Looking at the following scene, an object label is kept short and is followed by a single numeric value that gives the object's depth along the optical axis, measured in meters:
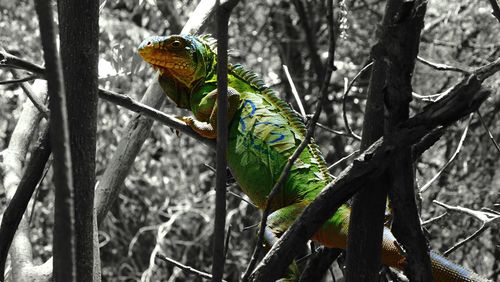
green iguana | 5.49
